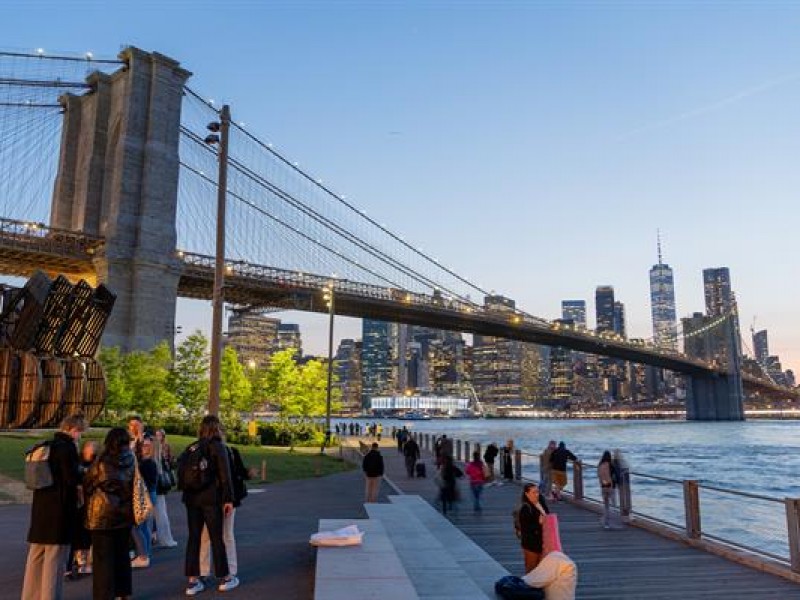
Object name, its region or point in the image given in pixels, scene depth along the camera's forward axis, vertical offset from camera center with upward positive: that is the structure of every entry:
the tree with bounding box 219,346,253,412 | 49.19 +1.87
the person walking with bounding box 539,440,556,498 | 17.84 -1.56
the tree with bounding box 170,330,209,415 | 44.81 +2.39
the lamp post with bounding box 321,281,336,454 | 37.84 +3.25
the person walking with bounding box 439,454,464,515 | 15.88 -1.62
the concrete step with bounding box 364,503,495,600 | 7.19 -1.75
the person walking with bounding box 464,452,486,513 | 16.19 -1.55
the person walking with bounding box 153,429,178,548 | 9.60 -1.39
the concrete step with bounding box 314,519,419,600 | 6.19 -1.56
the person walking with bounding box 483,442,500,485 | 23.74 -1.42
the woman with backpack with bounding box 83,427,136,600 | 6.27 -0.88
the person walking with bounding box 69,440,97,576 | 6.44 -1.14
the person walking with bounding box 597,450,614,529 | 13.68 -1.43
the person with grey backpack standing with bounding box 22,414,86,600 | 6.31 -1.00
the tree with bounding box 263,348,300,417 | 53.06 +2.20
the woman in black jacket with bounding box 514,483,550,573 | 8.06 -1.25
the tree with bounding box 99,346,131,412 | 40.00 +1.74
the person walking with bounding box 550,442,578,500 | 17.38 -1.33
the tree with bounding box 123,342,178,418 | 41.03 +1.66
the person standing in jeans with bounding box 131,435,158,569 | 8.57 -1.41
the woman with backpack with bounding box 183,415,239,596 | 7.25 -0.83
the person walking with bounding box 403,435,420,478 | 24.69 -1.48
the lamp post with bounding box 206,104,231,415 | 13.40 +2.88
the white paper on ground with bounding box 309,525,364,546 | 8.13 -1.46
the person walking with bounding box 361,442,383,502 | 16.02 -1.31
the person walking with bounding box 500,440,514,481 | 22.80 -1.61
